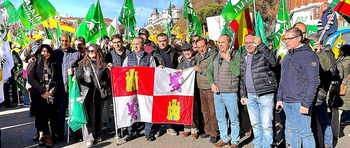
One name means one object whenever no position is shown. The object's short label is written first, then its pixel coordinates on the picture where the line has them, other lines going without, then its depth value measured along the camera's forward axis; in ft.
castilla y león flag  16.90
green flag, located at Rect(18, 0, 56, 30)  20.65
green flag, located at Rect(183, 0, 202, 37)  28.09
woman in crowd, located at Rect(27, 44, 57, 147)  15.57
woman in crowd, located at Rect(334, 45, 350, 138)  16.08
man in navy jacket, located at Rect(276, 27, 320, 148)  10.61
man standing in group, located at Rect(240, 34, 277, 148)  12.64
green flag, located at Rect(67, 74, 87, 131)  15.25
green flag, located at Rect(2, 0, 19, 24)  29.80
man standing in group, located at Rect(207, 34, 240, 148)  14.11
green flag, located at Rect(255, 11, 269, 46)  18.65
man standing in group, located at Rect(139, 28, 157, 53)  21.45
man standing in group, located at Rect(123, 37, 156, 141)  17.07
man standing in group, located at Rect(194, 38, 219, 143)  16.14
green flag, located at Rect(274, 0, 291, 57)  18.49
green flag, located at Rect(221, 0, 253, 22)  15.05
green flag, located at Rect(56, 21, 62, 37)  34.42
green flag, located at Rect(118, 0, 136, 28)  29.17
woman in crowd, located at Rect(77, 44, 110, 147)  15.92
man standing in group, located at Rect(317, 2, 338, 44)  20.46
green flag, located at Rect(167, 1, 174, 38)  40.69
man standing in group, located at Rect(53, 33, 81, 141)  16.70
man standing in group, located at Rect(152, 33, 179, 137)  18.31
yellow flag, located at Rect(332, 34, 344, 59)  18.97
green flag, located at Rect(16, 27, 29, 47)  41.70
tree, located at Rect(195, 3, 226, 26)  159.74
